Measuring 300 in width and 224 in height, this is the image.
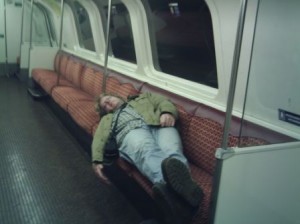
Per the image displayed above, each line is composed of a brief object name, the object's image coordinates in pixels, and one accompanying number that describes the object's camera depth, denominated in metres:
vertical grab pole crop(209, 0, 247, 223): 1.72
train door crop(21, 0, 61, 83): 7.93
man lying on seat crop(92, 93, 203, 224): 2.12
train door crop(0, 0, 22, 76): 9.43
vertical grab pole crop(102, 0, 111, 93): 3.84
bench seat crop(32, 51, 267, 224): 2.59
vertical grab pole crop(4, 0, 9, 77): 9.50
